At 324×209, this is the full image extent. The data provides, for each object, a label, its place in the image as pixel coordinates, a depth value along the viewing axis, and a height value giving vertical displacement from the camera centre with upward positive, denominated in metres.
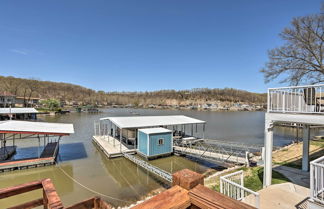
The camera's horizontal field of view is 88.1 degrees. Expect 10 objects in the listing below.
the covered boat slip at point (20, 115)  31.92 -2.82
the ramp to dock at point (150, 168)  9.80 -4.25
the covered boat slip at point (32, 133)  11.26 -3.88
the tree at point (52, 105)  57.55 -0.92
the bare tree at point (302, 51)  12.26 +4.15
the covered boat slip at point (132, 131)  15.16 -2.87
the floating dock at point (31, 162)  11.14 -4.18
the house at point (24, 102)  64.36 -0.04
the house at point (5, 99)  50.37 +0.85
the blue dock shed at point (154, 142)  13.45 -3.23
